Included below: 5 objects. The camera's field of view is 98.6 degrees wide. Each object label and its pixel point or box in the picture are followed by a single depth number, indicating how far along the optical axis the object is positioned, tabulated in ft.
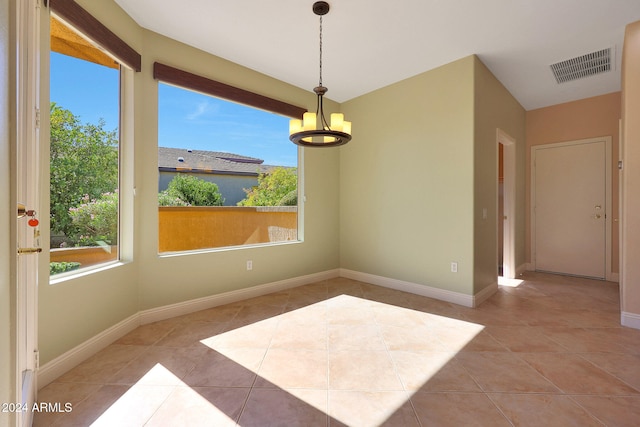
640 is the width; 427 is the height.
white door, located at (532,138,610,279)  13.78
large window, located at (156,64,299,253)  9.26
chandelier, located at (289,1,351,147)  7.27
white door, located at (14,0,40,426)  4.47
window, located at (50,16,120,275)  6.24
